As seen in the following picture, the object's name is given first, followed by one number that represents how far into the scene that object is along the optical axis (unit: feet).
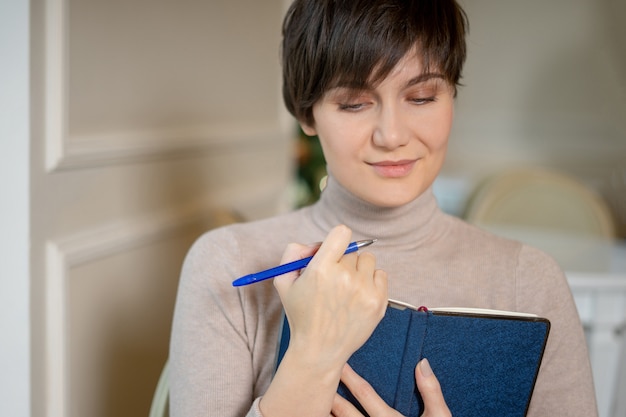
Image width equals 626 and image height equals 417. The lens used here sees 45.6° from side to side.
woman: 2.92
